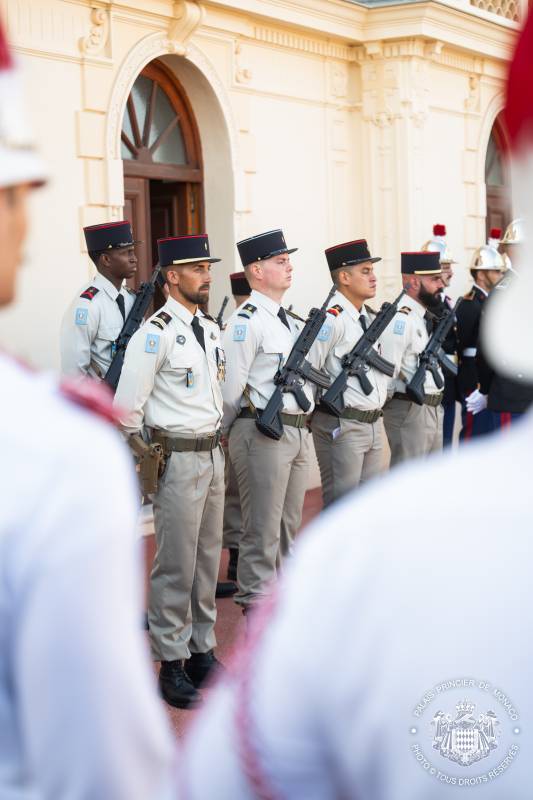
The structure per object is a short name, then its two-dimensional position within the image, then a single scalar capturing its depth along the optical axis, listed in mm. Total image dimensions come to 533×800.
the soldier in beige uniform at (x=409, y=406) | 14284
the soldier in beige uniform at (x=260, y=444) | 10440
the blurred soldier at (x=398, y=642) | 1596
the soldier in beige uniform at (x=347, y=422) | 12317
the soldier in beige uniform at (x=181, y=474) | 8767
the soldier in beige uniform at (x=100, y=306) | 11351
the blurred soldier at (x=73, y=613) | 1889
